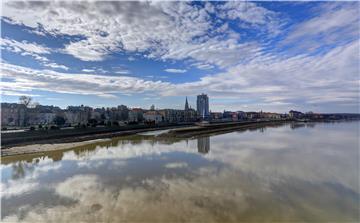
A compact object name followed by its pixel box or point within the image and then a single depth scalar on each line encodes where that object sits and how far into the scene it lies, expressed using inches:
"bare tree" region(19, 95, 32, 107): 2423.7
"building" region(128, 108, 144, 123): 4327.8
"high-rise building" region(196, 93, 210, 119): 7150.6
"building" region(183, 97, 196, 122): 4836.6
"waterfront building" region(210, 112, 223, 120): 7085.1
